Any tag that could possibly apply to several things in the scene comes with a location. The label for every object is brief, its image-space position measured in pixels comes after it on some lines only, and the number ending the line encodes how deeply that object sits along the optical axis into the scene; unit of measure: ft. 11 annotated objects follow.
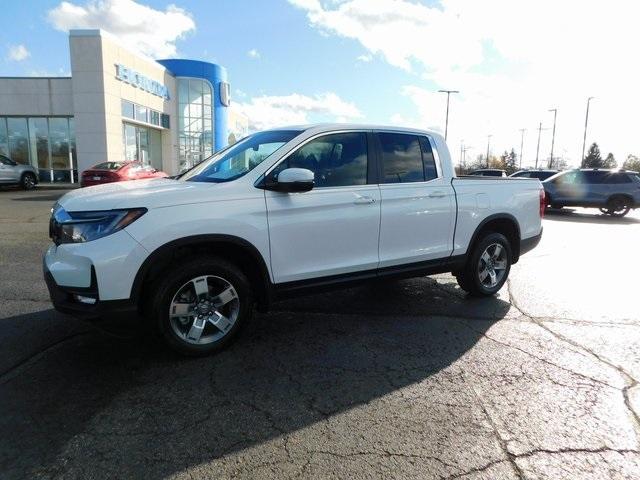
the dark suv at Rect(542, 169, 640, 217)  54.08
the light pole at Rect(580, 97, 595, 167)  145.38
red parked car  55.57
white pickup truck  11.18
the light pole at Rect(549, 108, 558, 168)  183.32
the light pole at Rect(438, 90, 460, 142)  160.26
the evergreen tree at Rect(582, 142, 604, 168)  264.93
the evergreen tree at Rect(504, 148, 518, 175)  341.27
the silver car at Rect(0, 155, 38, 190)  68.08
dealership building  76.13
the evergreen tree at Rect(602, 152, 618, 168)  267.59
